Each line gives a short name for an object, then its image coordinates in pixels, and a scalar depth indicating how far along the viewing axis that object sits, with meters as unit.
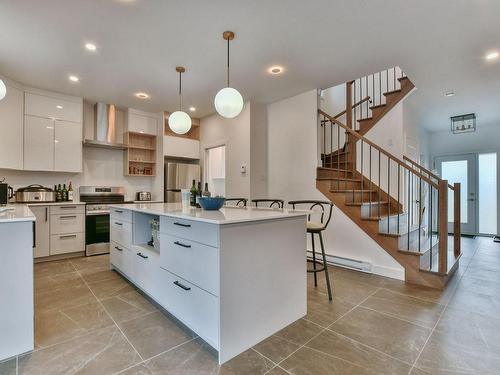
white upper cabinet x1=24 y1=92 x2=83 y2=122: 4.03
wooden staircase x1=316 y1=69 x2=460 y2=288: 2.96
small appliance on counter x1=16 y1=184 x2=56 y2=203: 4.07
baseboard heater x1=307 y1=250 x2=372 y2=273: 3.44
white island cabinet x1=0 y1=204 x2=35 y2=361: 1.64
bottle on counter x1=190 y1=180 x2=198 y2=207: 2.77
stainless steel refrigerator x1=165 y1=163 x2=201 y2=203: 5.38
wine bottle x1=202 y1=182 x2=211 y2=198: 2.44
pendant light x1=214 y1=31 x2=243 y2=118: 2.62
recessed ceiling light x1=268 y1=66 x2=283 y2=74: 3.37
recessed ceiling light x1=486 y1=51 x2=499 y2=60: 3.01
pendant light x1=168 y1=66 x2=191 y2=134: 3.36
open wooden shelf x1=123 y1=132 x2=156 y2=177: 5.19
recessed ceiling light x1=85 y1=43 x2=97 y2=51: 2.82
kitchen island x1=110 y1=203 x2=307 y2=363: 1.64
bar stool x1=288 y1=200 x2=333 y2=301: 2.51
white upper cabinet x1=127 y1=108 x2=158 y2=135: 5.10
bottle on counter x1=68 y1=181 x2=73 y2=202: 4.51
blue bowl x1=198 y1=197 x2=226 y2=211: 2.29
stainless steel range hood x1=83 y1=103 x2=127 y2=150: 4.75
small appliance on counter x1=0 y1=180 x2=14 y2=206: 2.58
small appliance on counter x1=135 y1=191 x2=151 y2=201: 5.35
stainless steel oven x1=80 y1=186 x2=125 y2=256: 4.36
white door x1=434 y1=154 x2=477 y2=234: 6.44
